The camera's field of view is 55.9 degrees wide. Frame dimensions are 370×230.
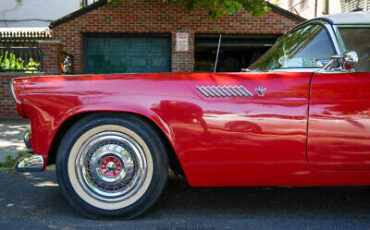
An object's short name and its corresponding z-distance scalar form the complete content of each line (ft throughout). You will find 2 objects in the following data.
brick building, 32.53
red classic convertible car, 7.94
